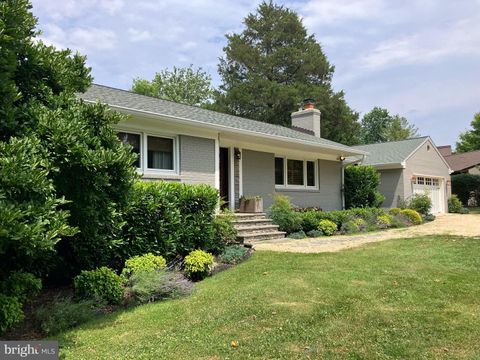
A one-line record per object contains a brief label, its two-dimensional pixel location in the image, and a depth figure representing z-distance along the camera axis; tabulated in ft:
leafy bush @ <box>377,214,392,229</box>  50.34
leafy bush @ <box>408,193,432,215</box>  65.92
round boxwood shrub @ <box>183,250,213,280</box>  23.68
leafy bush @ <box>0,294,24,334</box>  13.60
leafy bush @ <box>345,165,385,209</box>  59.31
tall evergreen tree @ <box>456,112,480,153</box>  143.95
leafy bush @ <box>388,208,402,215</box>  58.30
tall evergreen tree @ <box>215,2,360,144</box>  115.14
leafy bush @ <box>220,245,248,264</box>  27.94
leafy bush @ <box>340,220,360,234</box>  44.81
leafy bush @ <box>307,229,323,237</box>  42.01
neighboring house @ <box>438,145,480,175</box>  100.68
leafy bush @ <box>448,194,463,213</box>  81.82
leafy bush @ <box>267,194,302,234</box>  41.63
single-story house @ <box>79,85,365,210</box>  33.24
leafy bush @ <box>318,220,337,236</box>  43.14
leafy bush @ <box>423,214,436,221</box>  61.11
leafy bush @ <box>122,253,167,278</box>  20.81
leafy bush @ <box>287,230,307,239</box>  40.03
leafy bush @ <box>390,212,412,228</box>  51.88
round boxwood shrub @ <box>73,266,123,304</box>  18.43
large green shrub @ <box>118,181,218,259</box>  23.62
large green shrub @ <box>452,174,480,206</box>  92.94
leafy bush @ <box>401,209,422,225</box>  55.52
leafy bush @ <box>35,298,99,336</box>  15.38
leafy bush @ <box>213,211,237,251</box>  30.68
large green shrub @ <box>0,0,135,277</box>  12.05
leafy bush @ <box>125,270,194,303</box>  19.39
